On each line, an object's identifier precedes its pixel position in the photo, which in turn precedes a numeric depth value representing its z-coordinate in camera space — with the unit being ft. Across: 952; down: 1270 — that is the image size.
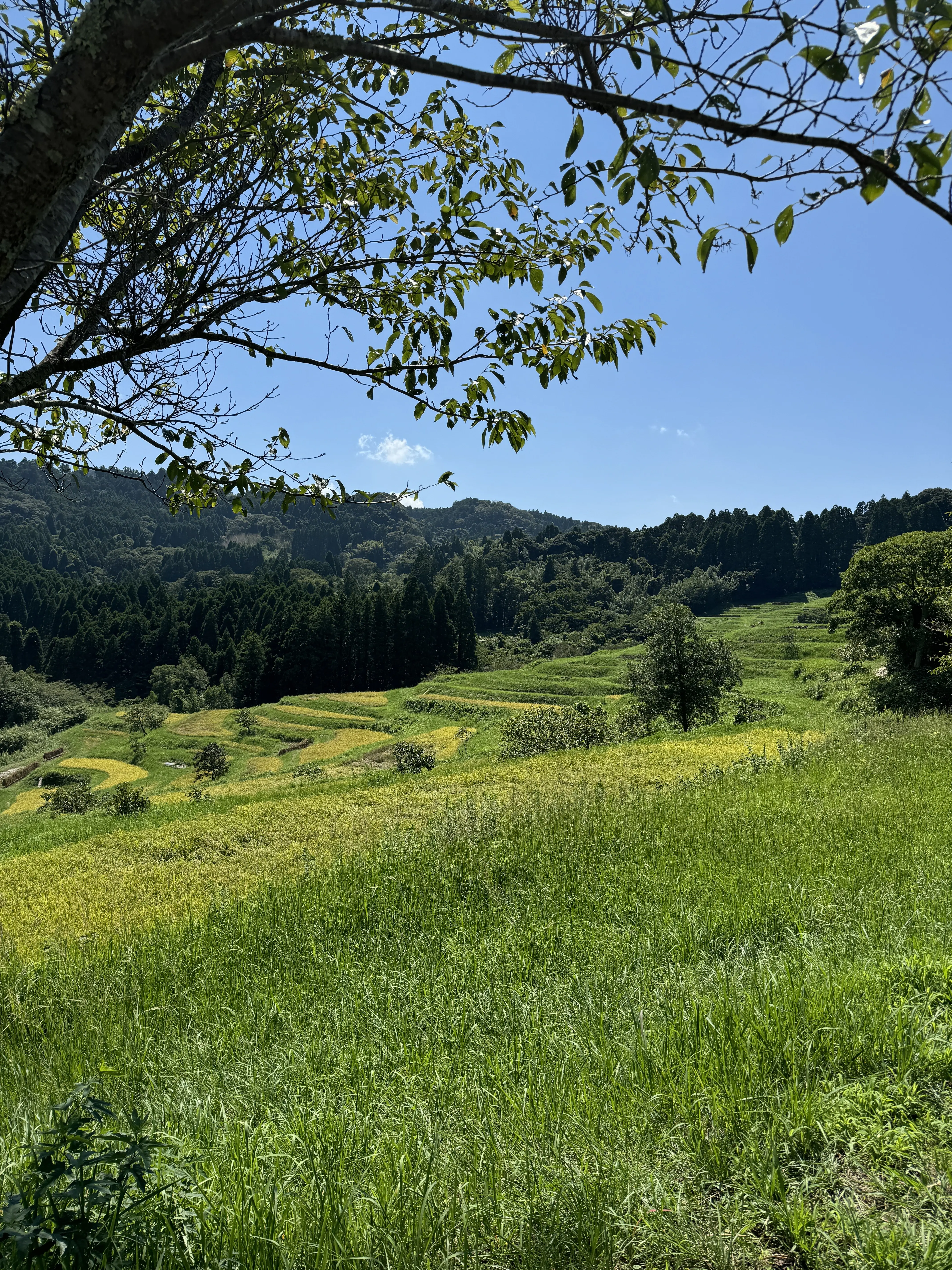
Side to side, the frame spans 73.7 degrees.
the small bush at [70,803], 73.00
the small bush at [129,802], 55.31
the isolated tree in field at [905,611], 94.53
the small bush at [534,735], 90.02
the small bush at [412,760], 74.54
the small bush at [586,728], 91.86
